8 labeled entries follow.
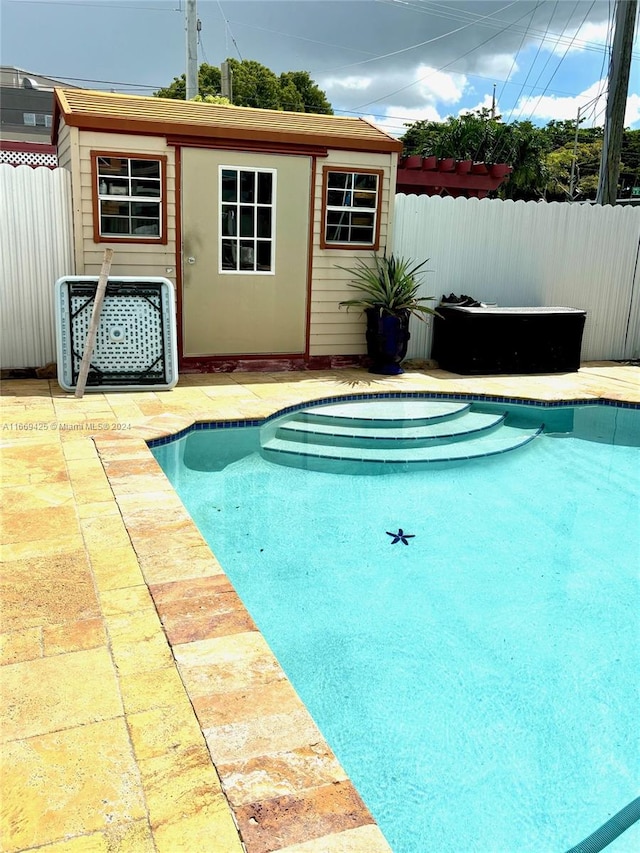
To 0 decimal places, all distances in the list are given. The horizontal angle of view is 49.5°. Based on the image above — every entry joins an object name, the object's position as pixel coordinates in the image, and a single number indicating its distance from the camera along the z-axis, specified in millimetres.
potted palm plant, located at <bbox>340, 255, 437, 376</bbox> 7488
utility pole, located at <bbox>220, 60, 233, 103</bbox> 15123
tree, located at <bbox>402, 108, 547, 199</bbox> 29328
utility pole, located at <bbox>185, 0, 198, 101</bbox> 13680
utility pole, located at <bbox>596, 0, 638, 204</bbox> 9435
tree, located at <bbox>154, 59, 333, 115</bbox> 29000
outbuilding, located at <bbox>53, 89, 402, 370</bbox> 6555
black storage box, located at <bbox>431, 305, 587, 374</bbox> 7824
